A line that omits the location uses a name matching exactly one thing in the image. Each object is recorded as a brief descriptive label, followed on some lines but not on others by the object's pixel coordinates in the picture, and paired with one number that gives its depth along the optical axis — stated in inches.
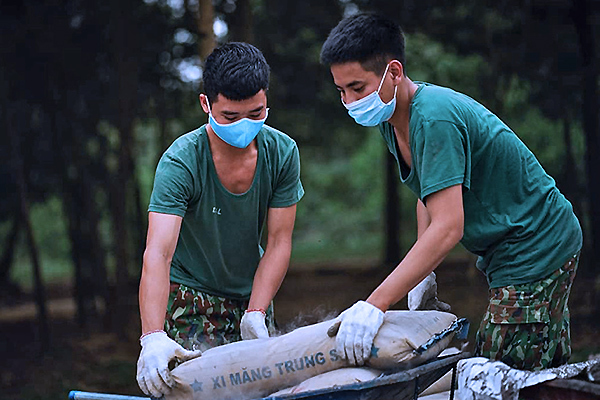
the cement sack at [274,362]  155.3
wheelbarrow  140.0
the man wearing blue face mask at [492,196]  158.6
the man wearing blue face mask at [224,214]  188.9
